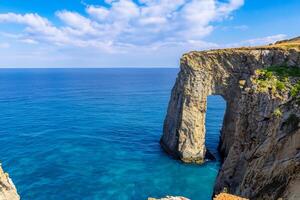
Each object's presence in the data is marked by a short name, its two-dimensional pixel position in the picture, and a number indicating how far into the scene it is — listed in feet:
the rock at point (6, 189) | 87.01
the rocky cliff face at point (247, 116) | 75.36
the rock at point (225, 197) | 53.12
